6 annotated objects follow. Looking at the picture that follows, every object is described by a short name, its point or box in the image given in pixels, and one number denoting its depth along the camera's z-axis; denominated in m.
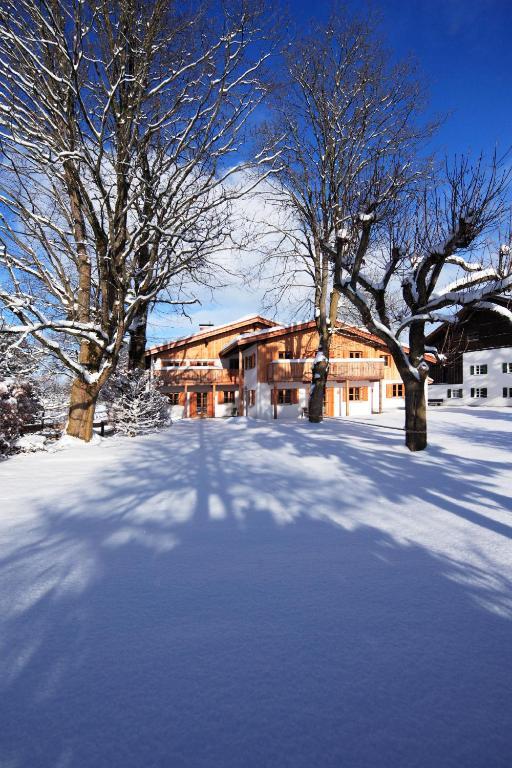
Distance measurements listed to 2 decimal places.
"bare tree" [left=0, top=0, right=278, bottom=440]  10.35
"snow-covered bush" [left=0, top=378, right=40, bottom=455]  10.39
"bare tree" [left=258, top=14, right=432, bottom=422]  15.52
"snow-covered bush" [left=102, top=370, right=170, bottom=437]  15.48
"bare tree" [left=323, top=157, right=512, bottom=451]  9.83
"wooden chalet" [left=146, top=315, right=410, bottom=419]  24.97
